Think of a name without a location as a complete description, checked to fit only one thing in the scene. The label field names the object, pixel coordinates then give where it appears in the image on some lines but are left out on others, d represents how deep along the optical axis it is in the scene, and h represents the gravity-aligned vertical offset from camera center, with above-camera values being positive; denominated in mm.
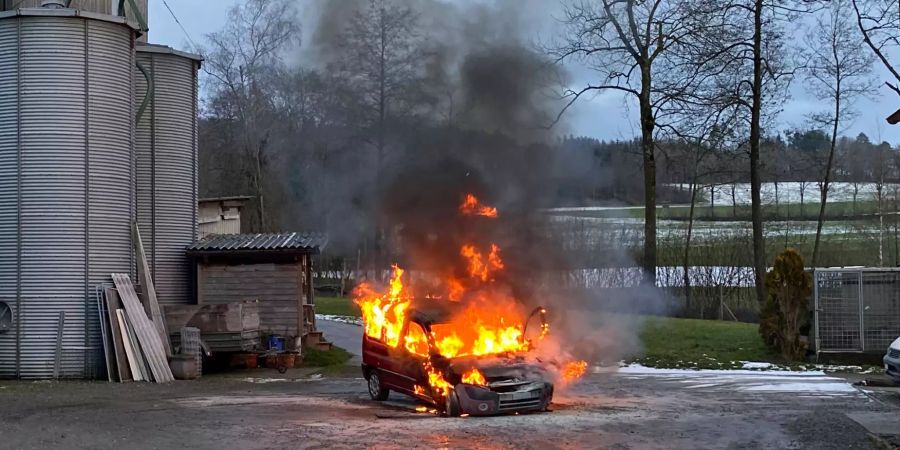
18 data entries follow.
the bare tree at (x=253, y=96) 23494 +4538
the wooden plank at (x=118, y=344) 19000 -2391
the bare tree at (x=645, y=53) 23438 +4803
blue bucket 22891 -2883
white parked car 15875 -2478
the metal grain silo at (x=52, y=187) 19188 +1089
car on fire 13117 -2274
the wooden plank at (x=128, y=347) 19031 -2468
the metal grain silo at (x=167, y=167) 23125 +1843
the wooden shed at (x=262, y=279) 23047 -1212
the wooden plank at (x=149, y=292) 20062 -1338
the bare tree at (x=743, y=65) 24375 +4754
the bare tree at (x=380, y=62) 16344 +3261
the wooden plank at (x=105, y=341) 19078 -2334
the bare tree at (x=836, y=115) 32688 +4425
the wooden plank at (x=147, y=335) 19203 -2232
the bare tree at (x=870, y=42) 26708 +6104
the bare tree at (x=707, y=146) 24906 +2455
